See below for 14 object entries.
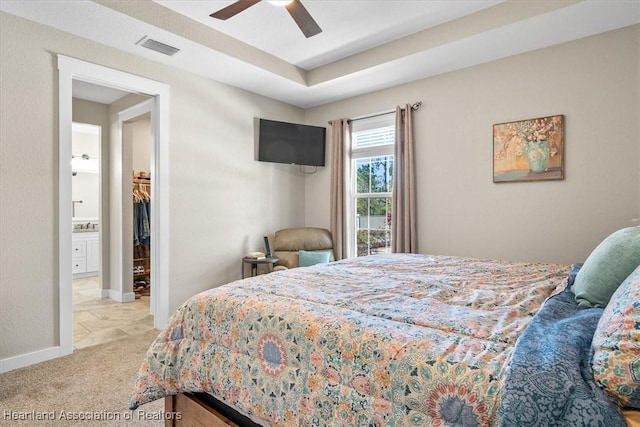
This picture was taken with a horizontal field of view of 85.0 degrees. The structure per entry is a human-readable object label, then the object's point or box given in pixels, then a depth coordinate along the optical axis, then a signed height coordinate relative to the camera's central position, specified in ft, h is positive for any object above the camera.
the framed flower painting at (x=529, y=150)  10.17 +1.91
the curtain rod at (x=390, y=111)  12.92 +4.02
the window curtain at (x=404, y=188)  12.85 +0.93
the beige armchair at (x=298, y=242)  14.20 -1.21
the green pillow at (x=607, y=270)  4.28 -0.74
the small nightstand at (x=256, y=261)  13.23 -1.81
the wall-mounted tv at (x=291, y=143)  14.42 +3.02
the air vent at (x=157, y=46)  9.90 +4.93
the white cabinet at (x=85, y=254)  20.31 -2.40
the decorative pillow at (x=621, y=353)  2.57 -1.10
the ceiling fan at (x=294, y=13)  7.79 +4.62
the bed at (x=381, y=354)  2.82 -1.42
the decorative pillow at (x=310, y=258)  13.84 -1.79
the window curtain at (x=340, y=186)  15.01 +1.17
